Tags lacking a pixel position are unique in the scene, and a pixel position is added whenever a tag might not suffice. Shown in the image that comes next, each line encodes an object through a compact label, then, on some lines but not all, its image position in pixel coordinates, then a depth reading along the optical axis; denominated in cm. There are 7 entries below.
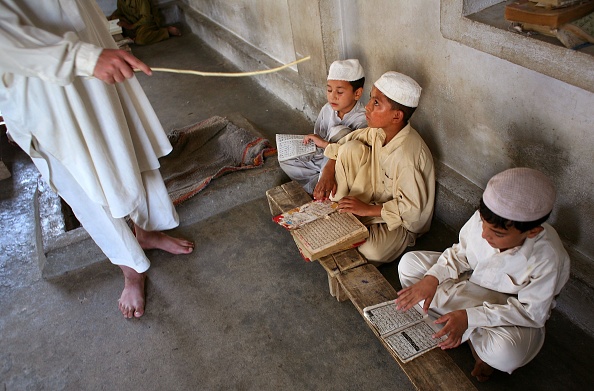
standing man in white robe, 194
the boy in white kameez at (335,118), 289
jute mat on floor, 355
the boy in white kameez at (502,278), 174
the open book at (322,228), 246
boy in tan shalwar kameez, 246
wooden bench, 183
